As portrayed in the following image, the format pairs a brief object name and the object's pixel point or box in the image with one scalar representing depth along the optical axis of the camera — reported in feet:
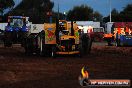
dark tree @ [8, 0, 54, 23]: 426.76
